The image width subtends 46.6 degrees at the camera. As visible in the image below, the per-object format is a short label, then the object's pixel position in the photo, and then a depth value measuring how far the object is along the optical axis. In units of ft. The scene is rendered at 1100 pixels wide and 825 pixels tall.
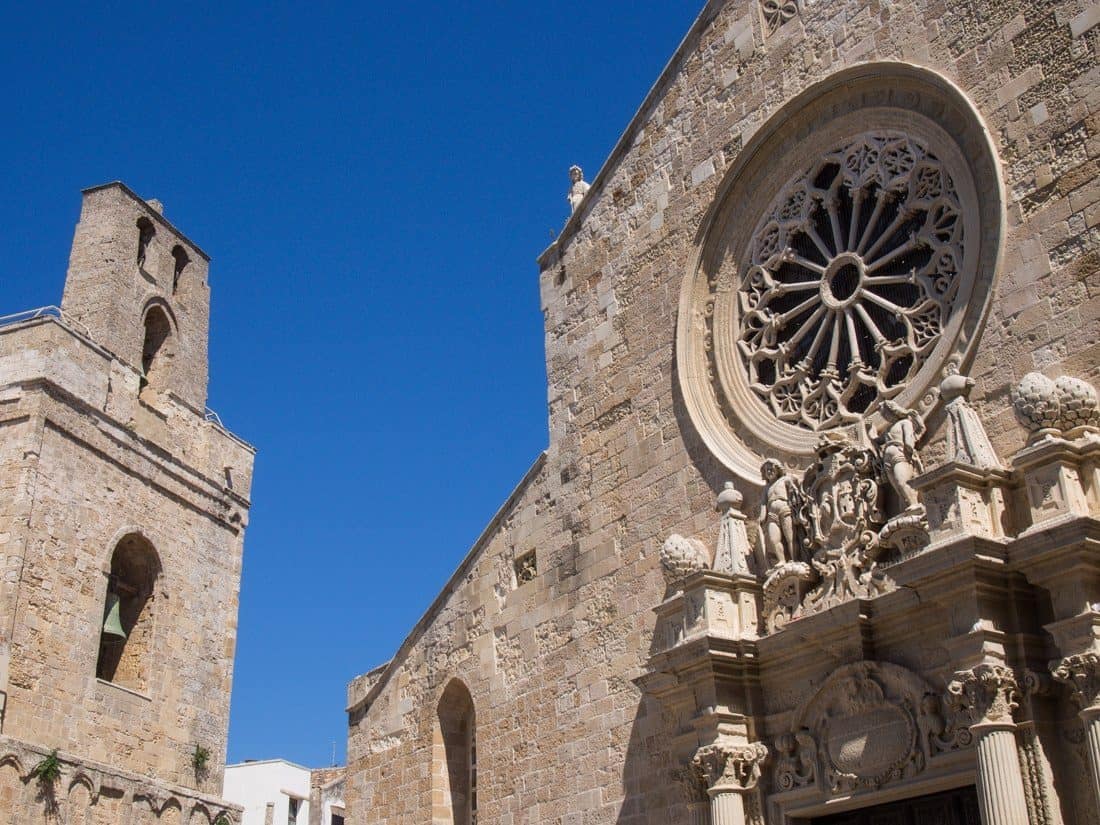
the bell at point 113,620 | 58.95
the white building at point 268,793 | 104.68
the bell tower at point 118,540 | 53.36
